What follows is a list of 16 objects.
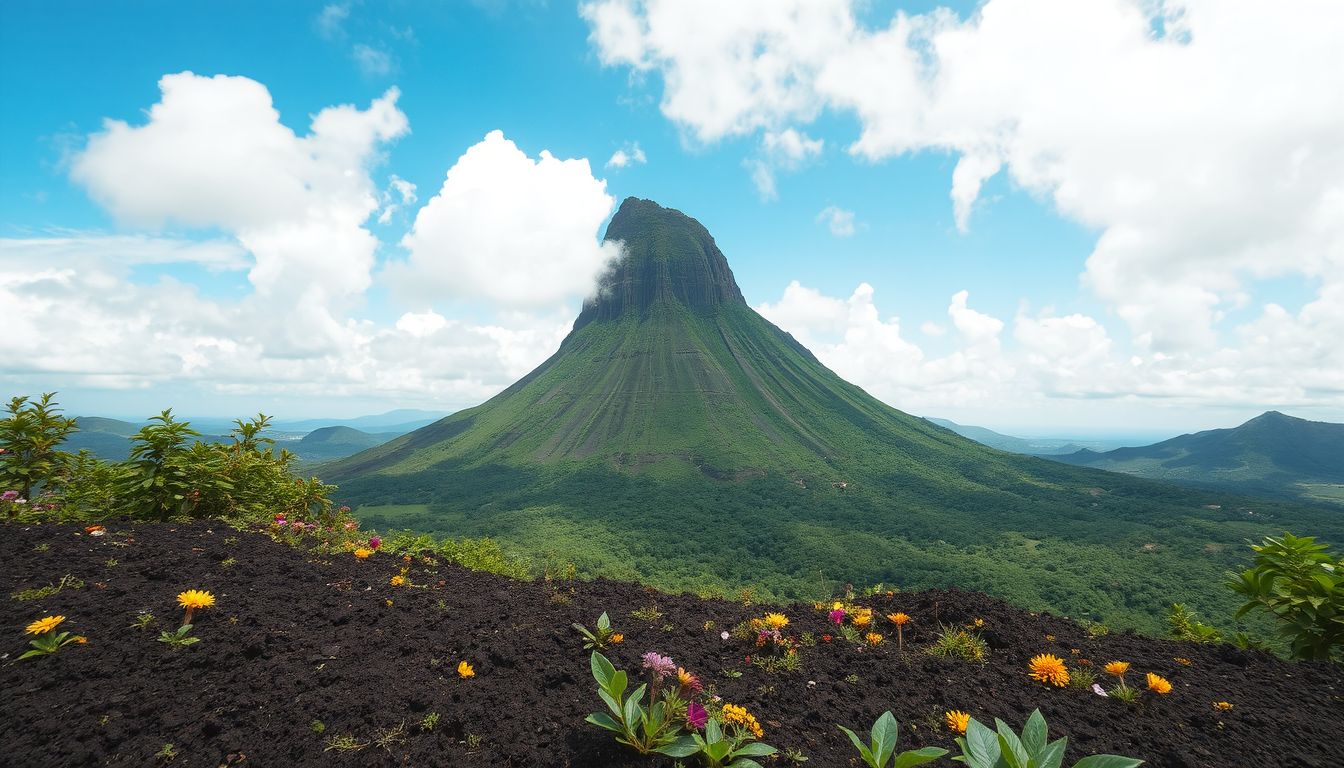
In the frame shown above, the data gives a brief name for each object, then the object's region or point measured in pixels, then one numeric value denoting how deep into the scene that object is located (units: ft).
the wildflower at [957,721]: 9.73
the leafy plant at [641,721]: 8.13
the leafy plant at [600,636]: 12.84
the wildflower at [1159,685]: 10.45
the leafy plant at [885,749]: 6.89
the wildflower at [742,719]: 9.35
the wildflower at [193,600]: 11.58
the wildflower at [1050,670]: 11.50
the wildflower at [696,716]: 8.37
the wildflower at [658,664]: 9.71
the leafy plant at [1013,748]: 6.75
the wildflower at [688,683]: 9.29
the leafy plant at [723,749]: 7.55
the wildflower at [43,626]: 10.34
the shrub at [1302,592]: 12.21
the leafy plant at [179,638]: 10.94
